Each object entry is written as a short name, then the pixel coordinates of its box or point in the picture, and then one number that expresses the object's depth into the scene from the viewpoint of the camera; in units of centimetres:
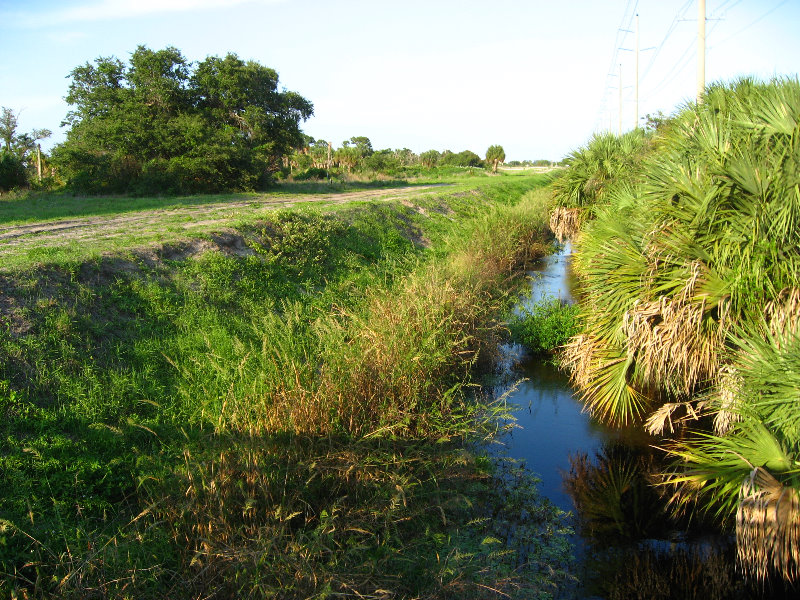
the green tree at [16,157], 2425
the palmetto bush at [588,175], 1961
